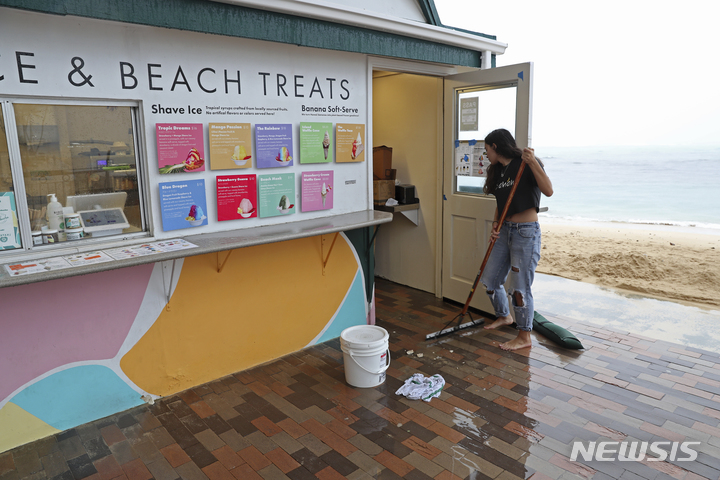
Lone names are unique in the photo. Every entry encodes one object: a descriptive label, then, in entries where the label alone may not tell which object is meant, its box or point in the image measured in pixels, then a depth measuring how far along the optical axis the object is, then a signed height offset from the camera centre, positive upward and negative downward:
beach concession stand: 2.78 -0.18
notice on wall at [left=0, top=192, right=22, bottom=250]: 2.69 -0.33
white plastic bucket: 3.54 -1.54
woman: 4.07 -0.62
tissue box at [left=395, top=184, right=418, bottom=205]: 5.75 -0.46
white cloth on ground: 3.46 -1.75
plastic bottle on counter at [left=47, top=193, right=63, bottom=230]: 2.89 -0.30
